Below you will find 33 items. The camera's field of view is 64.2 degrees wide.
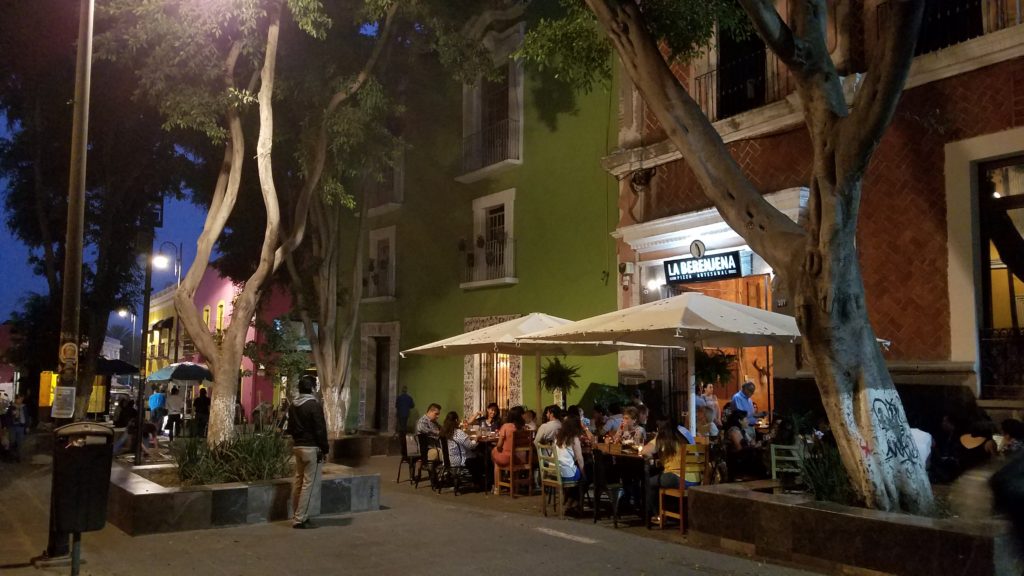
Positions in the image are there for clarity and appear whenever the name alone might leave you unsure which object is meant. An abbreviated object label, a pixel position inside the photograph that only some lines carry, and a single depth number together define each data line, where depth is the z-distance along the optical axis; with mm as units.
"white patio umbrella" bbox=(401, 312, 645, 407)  12094
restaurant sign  12625
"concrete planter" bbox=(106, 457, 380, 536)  8102
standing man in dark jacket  8391
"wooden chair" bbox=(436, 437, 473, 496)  11320
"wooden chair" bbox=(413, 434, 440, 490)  11734
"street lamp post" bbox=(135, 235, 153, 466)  13448
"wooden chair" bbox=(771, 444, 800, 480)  8227
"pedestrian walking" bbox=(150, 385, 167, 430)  21641
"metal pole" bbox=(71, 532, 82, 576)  6375
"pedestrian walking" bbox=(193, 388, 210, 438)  19153
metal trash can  6371
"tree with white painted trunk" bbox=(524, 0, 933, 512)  6758
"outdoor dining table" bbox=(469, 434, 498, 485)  11391
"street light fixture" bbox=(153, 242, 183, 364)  21453
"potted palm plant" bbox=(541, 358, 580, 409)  14531
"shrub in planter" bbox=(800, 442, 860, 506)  7105
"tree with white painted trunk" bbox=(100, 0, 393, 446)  10938
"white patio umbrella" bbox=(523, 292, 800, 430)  8844
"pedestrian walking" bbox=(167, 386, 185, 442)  21555
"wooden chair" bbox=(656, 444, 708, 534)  8461
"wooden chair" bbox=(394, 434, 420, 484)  12078
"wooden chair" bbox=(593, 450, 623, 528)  8711
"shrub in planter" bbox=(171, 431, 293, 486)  9047
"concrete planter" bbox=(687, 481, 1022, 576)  5645
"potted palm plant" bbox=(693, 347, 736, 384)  12375
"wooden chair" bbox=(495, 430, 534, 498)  10953
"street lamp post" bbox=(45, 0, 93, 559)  7098
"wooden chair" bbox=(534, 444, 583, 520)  9320
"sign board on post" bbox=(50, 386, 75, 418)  6926
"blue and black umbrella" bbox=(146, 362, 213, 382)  20953
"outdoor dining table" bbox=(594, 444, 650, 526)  8820
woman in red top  10867
